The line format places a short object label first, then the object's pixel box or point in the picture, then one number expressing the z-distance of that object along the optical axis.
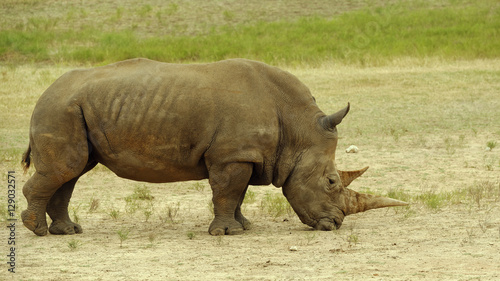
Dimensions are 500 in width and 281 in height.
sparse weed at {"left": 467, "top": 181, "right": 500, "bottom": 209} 17.95
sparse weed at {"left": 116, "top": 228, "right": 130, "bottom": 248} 14.80
